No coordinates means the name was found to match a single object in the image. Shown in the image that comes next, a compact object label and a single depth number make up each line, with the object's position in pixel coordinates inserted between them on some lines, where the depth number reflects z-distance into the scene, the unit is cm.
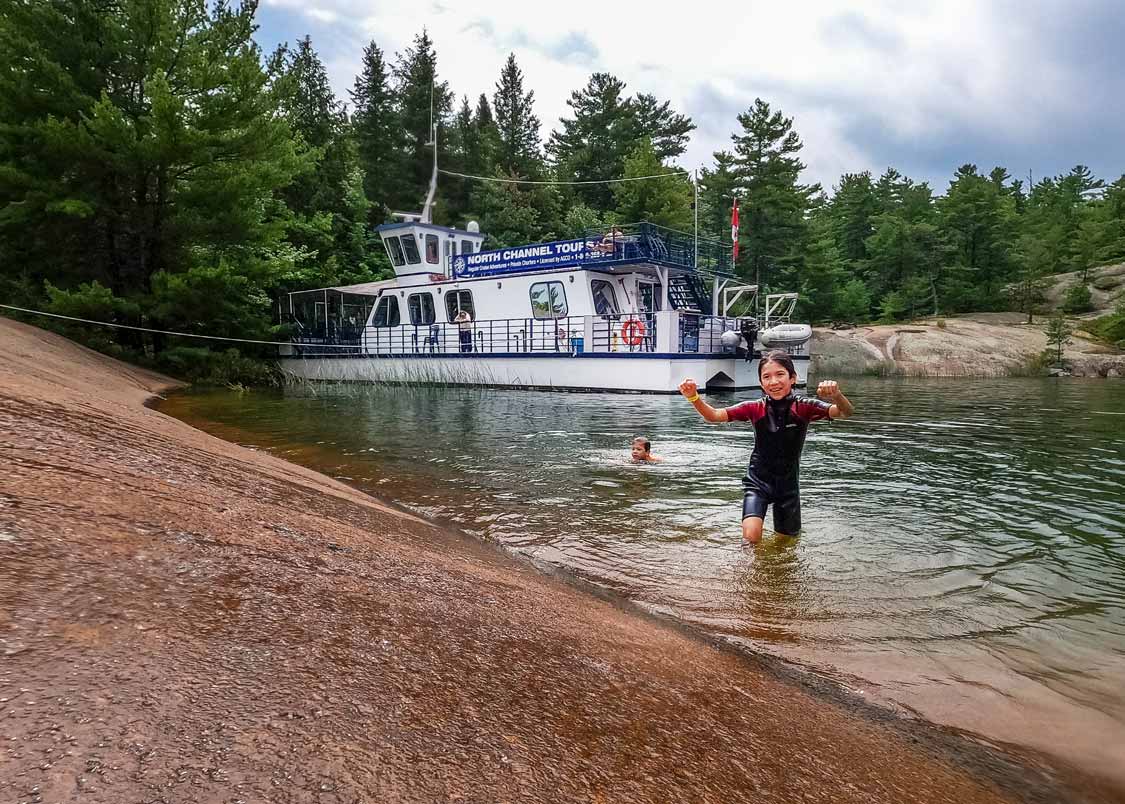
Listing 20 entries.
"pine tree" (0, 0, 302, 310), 1462
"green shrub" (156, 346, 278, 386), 1730
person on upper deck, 1820
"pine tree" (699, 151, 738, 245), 4422
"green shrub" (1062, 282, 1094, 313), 3662
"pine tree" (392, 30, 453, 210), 4169
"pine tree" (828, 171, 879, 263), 5450
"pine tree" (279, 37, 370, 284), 2634
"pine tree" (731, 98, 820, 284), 4153
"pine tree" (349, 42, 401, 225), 4125
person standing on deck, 2067
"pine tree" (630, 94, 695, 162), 4728
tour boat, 1770
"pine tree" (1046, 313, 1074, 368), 2719
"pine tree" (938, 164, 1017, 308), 4119
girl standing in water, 457
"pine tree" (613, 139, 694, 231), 3931
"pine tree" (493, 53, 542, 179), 4284
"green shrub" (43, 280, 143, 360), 1426
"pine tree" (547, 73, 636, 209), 4462
